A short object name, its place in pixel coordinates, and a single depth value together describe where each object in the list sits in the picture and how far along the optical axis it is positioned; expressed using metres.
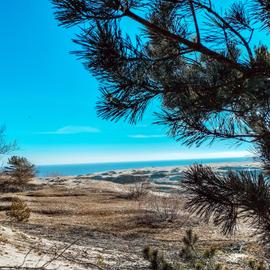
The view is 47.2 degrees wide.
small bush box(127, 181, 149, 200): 11.43
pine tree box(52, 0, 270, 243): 2.01
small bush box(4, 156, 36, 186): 14.08
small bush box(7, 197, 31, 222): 6.51
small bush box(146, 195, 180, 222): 7.64
